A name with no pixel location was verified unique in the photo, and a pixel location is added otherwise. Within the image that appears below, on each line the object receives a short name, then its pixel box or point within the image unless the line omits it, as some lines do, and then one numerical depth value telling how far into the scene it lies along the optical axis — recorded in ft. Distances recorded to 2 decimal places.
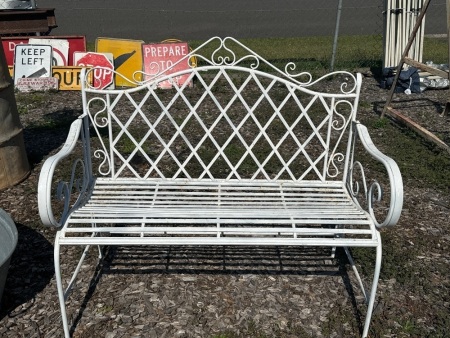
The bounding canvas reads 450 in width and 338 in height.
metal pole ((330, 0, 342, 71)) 28.27
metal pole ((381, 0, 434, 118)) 18.93
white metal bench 8.48
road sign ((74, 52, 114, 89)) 26.55
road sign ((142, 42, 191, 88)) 27.48
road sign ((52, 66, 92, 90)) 26.81
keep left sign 26.99
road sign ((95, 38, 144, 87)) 28.12
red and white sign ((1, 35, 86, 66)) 28.73
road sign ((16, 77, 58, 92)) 26.35
